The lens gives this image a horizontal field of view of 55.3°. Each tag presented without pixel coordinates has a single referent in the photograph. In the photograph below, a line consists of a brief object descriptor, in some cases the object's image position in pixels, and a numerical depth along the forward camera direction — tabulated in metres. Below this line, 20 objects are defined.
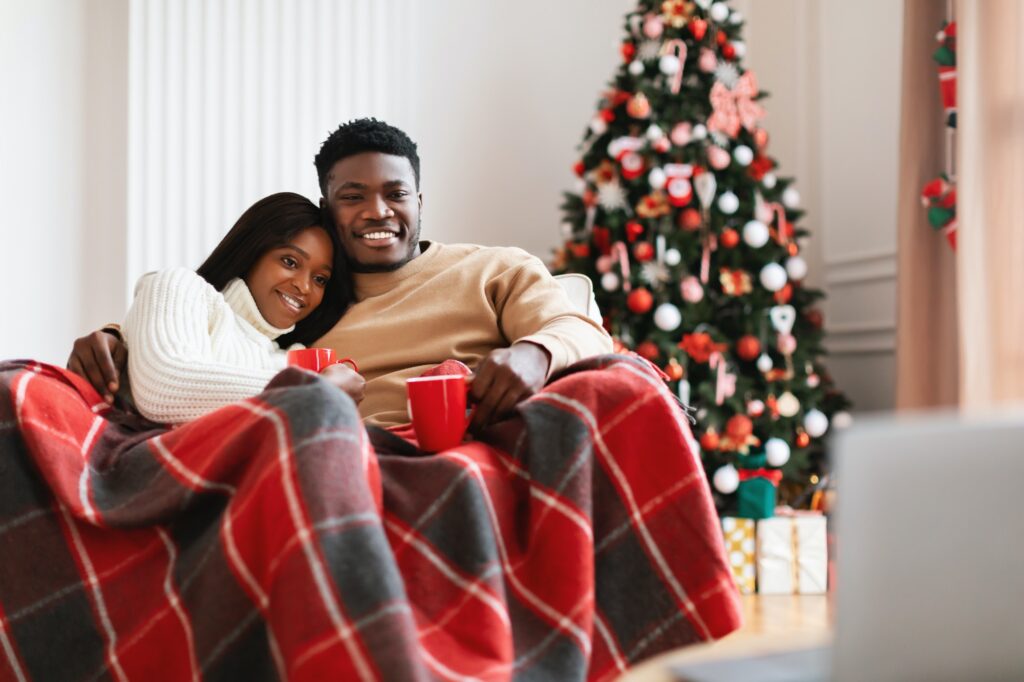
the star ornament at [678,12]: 3.13
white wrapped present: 2.73
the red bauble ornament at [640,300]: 2.95
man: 1.68
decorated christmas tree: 2.95
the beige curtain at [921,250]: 2.82
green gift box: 2.72
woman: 1.46
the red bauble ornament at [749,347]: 2.96
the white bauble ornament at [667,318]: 2.92
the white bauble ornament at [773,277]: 2.97
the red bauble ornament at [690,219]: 3.00
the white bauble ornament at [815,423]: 2.97
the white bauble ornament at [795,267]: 3.05
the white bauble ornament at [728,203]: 2.98
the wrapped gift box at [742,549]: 2.73
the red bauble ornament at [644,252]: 2.99
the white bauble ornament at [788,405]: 2.94
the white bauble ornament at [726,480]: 2.86
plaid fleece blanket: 1.04
